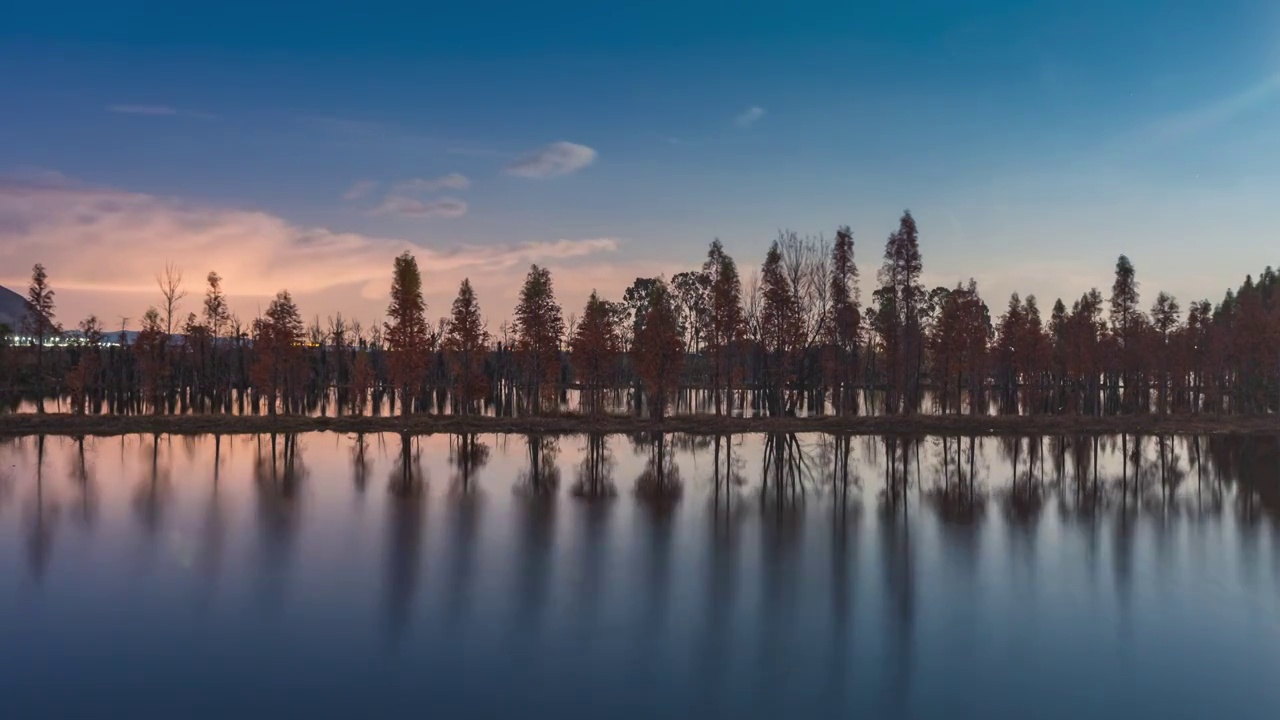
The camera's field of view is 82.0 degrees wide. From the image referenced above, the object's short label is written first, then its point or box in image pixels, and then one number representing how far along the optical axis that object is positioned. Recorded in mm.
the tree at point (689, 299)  62044
